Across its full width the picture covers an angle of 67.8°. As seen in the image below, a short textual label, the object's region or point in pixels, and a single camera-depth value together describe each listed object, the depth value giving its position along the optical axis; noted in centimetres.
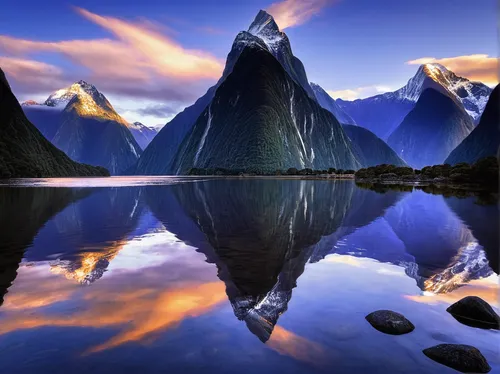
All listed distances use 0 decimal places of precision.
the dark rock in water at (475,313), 1170
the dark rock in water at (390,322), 1108
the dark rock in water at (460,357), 905
